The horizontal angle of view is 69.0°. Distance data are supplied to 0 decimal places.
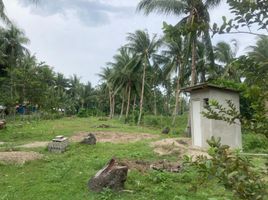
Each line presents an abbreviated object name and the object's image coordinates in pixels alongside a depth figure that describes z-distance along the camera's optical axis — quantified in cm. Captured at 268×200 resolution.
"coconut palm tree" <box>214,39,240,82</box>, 1679
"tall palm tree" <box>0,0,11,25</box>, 913
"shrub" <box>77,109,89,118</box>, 2701
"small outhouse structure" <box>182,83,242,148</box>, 670
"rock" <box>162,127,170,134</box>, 1190
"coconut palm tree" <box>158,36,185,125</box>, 1568
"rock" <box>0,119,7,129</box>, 1116
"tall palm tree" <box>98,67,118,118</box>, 2622
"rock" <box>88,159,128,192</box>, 373
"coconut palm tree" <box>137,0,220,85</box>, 1052
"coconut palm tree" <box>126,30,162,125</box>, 1761
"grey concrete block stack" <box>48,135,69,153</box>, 653
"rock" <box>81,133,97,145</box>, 744
